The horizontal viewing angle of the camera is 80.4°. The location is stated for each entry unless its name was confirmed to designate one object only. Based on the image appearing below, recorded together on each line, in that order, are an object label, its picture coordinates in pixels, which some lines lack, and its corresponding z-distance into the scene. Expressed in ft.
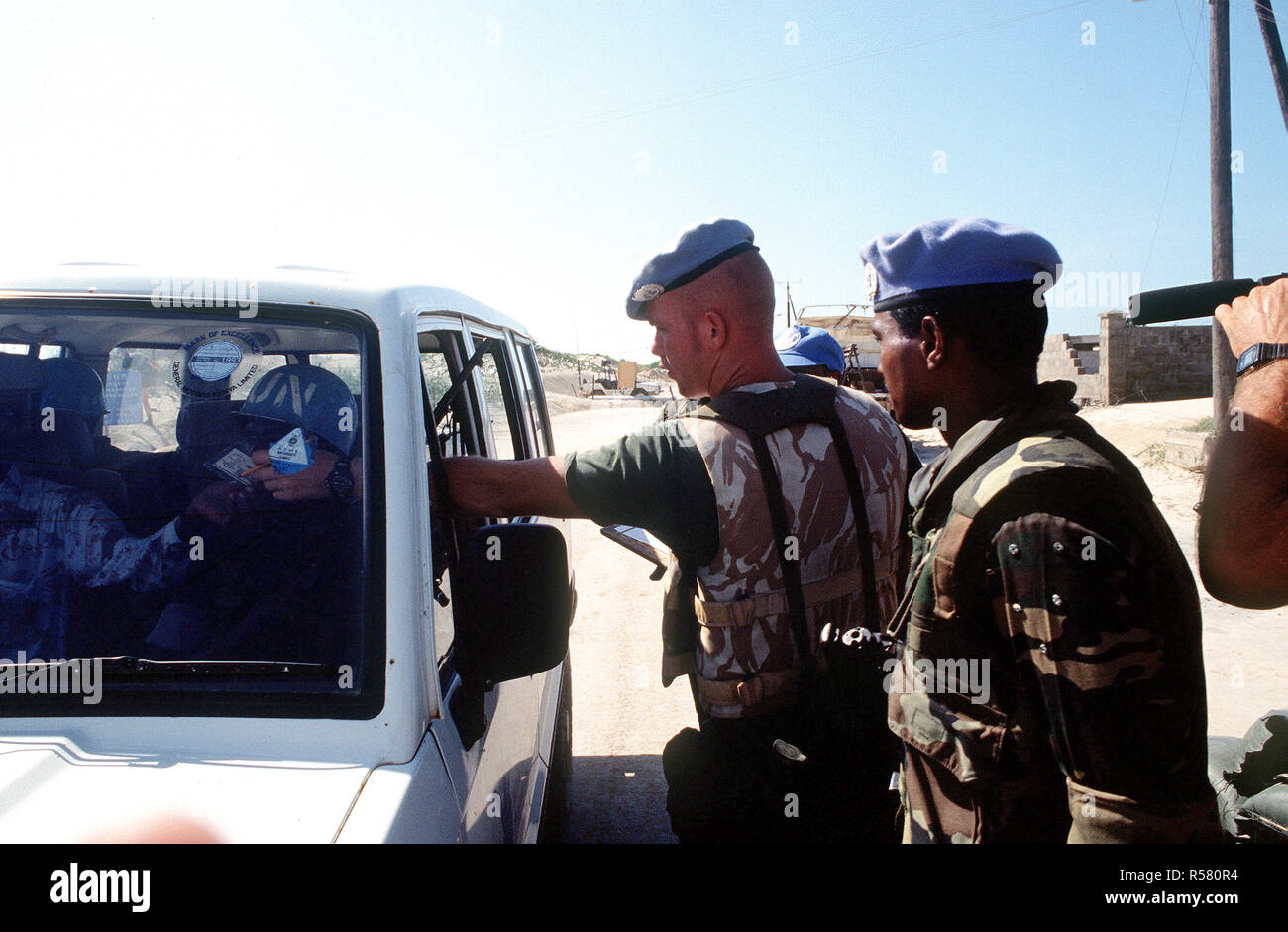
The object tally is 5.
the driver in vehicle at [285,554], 4.84
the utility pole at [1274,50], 23.59
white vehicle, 4.08
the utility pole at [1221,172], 33.22
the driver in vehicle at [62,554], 4.86
